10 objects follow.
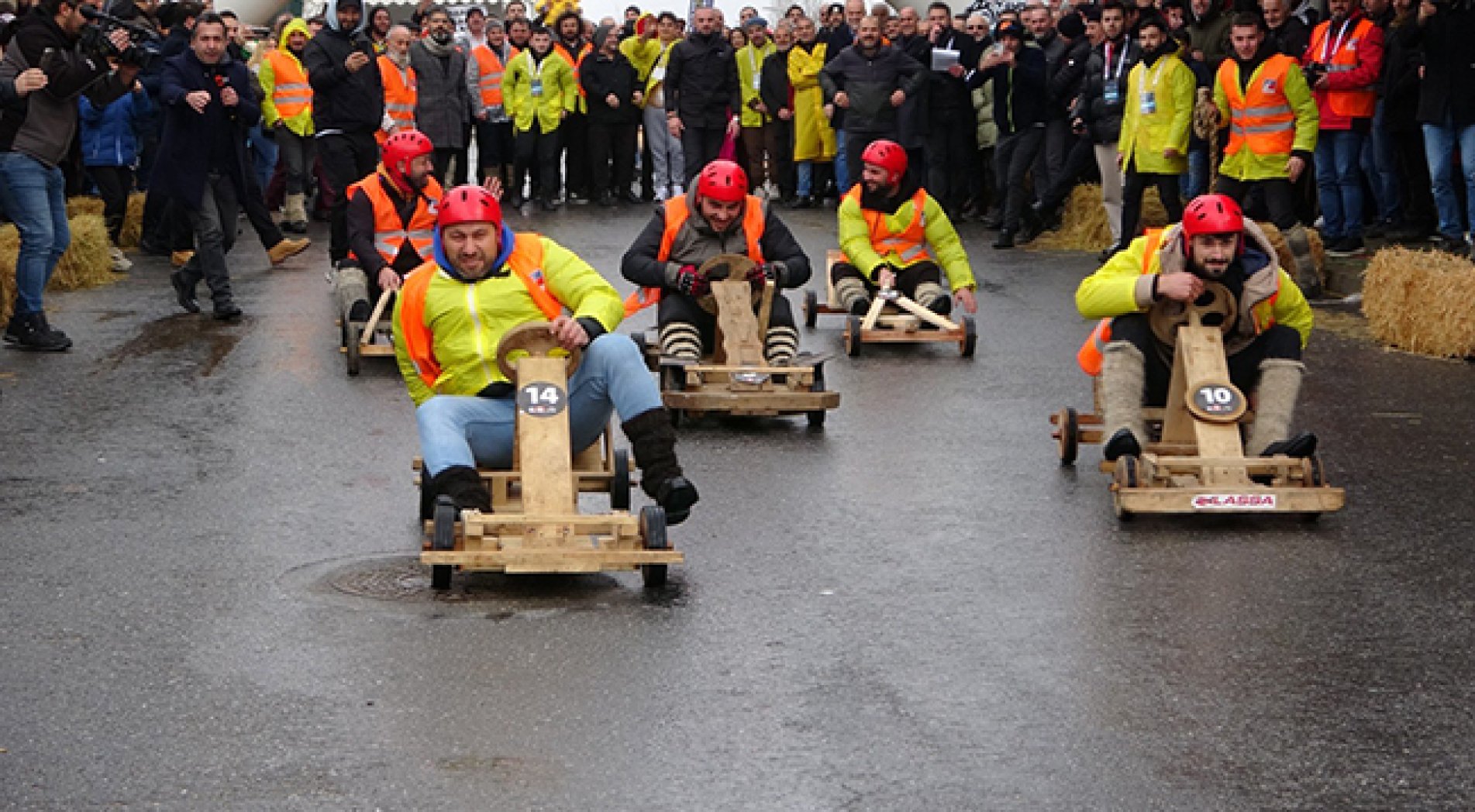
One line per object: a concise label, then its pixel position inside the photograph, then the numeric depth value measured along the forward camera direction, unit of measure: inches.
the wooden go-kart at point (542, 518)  284.2
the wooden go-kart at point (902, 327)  536.1
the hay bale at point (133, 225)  796.6
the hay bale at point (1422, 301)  505.4
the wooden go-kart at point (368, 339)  504.1
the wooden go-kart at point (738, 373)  433.7
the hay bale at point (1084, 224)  791.7
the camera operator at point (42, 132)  518.0
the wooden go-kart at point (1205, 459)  329.4
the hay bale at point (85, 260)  675.4
